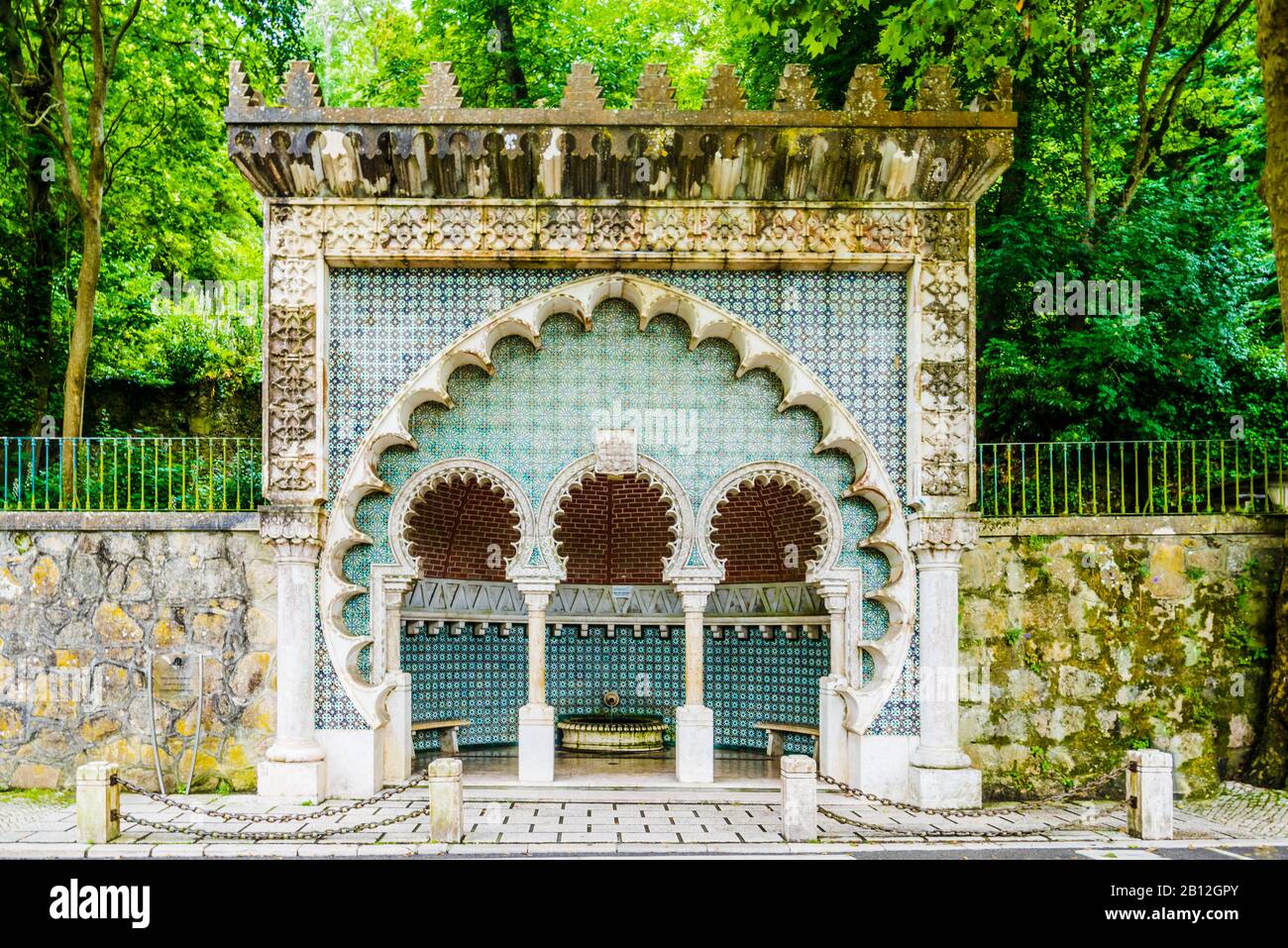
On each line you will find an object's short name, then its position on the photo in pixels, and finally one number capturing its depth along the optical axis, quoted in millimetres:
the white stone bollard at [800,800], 7738
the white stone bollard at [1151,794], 7910
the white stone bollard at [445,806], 7633
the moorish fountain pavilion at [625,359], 9195
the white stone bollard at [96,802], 7477
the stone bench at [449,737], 11812
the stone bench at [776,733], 11609
